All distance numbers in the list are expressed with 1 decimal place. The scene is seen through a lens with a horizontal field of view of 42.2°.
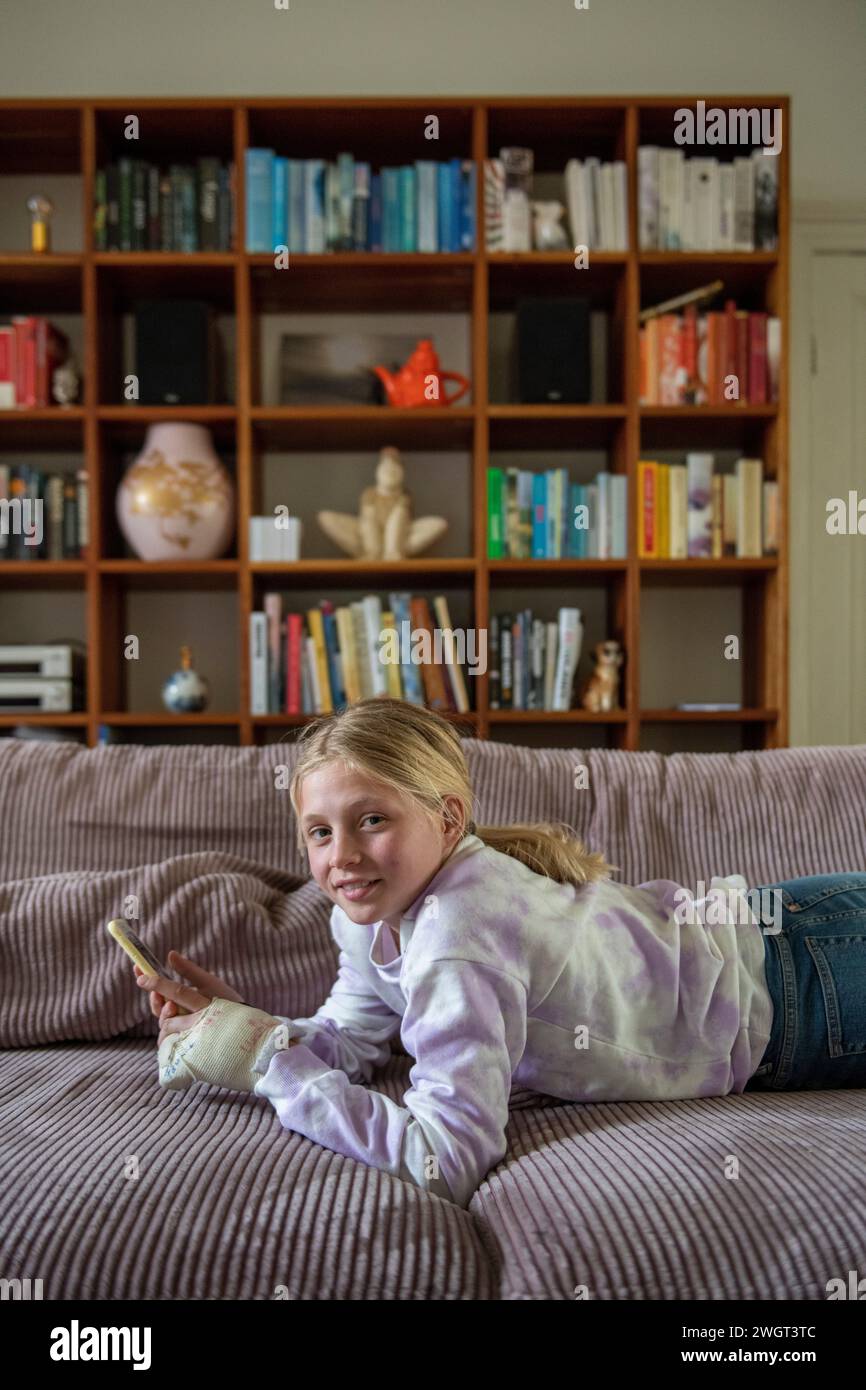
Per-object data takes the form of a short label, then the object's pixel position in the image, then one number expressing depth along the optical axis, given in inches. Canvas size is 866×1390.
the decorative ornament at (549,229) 105.0
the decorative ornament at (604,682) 106.5
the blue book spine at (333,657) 106.4
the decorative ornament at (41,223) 106.7
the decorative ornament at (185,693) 108.7
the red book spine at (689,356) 105.5
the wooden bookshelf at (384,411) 103.9
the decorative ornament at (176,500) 105.7
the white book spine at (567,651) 107.1
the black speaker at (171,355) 107.6
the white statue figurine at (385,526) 107.7
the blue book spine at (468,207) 104.9
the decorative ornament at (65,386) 107.2
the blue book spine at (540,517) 106.6
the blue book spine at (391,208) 106.0
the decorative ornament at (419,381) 107.2
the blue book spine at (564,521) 106.4
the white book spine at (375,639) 106.6
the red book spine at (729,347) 105.5
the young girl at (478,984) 38.3
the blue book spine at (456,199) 105.2
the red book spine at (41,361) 106.5
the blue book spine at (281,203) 104.4
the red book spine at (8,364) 106.6
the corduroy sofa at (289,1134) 33.1
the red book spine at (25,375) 106.6
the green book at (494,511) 105.7
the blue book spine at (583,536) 106.7
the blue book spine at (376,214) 106.0
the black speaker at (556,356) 106.5
